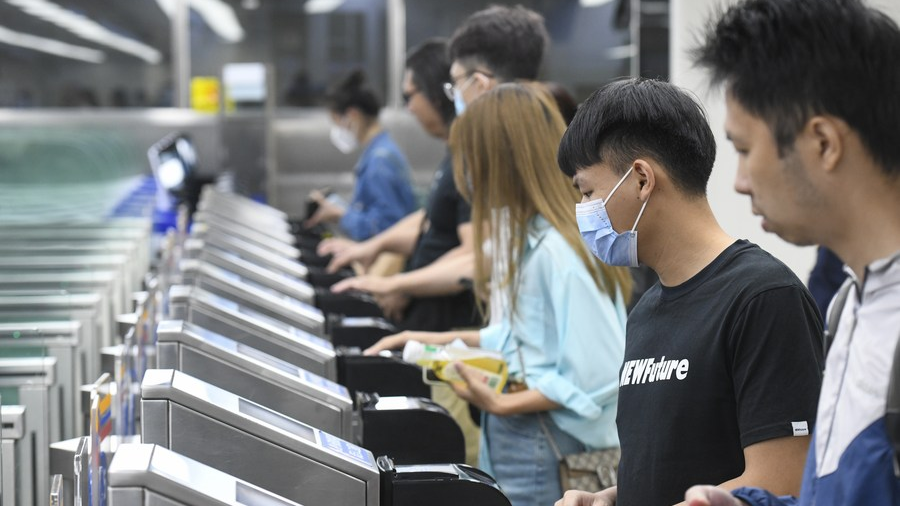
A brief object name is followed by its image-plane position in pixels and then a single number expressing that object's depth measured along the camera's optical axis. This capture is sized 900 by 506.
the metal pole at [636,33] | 5.32
